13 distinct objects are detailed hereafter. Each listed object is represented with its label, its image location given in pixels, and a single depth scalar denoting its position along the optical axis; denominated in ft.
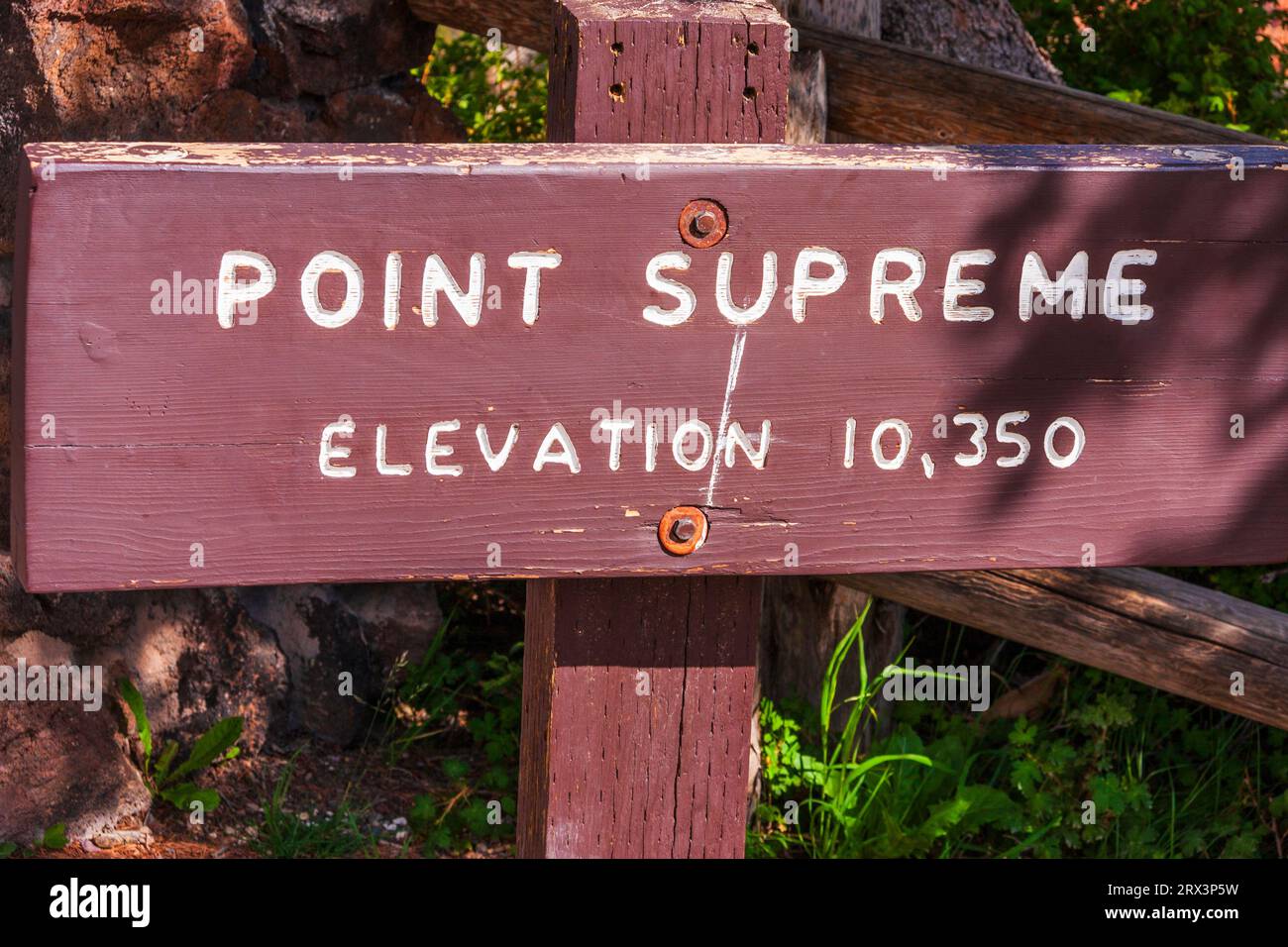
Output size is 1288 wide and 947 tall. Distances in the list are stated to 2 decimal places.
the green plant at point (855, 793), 11.35
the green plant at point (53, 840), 11.32
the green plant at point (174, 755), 11.76
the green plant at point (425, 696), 13.17
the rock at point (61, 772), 11.35
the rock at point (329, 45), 12.20
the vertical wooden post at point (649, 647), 5.56
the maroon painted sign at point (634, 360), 4.93
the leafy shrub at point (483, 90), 15.57
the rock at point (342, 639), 12.86
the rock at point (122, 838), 11.55
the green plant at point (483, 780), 11.94
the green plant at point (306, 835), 11.35
